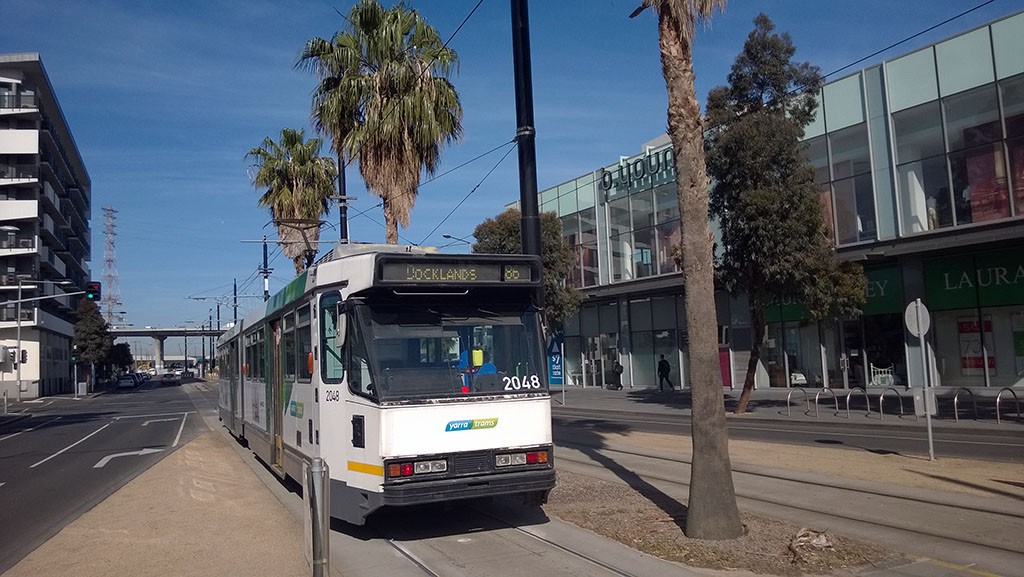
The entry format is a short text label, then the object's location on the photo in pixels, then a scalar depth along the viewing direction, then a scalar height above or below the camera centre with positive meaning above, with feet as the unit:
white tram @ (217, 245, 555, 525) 27.58 -0.58
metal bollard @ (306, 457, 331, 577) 21.72 -3.82
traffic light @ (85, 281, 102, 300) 116.65 +12.83
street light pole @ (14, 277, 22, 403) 172.55 +6.40
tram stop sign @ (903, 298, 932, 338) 48.78 +1.20
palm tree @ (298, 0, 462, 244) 59.06 +19.06
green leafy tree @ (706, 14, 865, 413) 74.43 +14.62
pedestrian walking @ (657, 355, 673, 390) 123.40 -2.65
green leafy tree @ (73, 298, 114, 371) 263.29 +15.04
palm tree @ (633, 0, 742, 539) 26.86 +2.26
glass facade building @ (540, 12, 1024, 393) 85.15 +13.08
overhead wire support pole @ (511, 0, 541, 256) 37.42 +9.71
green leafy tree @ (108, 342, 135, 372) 360.56 +10.33
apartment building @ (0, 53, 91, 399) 214.90 +45.53
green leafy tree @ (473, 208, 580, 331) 117.91 +15.60
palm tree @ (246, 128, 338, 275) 94.63 +22.06
